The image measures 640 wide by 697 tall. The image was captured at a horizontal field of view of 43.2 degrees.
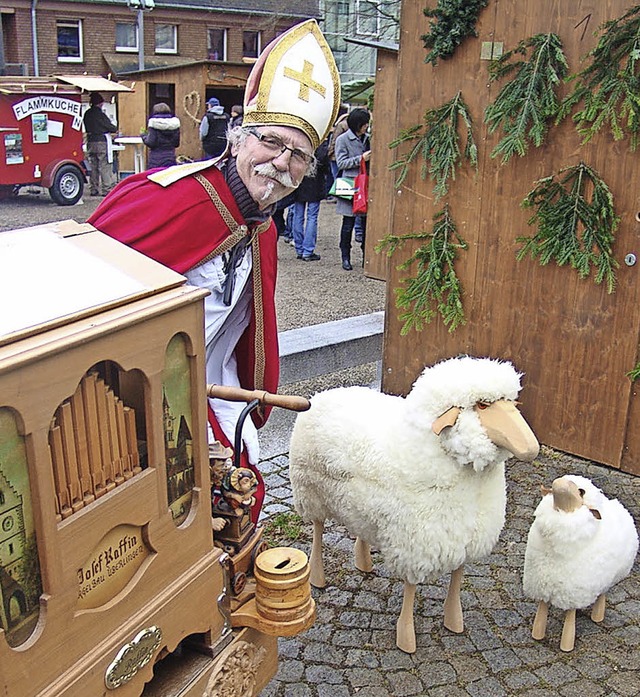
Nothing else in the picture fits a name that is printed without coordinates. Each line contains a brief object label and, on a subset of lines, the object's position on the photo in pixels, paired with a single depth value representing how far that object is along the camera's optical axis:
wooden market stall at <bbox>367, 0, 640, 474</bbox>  4.50
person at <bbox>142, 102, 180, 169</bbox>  11.27
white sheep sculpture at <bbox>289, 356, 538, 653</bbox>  2.85
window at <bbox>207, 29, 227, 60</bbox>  34.41
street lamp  24.02
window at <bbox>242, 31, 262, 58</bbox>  35.06
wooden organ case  1.54
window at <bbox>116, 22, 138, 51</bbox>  32.25
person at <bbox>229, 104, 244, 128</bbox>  10.90
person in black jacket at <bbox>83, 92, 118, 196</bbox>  15.37
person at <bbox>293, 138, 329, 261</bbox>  9.97
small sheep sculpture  3.13
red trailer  14.30
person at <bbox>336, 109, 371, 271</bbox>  10.13
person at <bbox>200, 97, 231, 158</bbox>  11.65
